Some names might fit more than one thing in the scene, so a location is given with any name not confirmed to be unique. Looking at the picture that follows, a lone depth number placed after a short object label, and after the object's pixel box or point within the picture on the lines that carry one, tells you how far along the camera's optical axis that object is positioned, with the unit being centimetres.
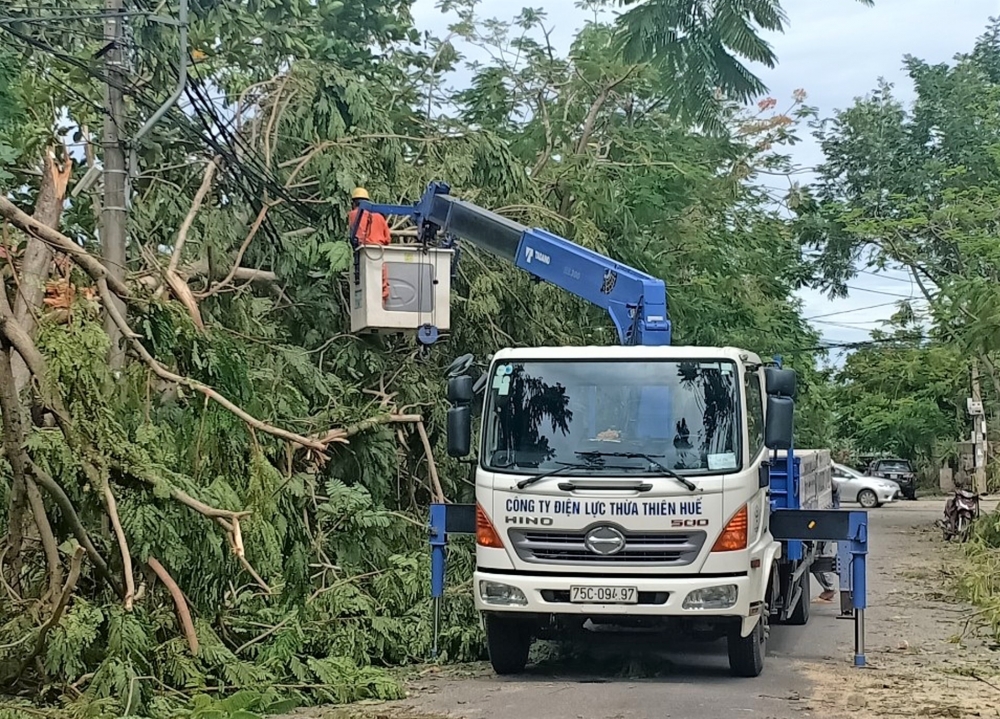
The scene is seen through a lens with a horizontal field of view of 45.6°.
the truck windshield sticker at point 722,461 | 848
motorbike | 2239
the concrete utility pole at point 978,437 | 3231
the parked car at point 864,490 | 3750
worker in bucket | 1201
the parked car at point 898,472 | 4612
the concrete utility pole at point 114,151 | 1022
